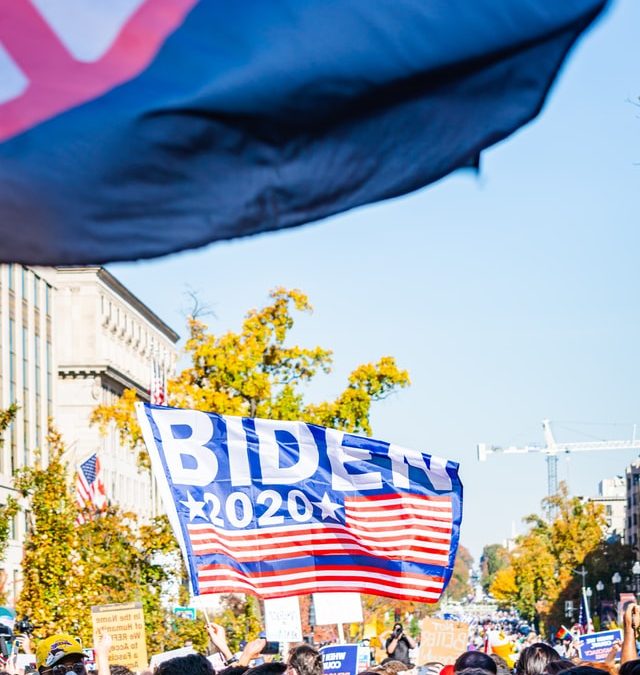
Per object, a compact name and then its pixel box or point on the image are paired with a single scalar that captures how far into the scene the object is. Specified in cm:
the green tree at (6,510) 2962
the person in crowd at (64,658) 754
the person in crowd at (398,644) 2362
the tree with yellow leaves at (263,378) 4125
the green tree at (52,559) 3478
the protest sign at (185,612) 4186
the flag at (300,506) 1092
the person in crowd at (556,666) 831
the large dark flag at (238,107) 355
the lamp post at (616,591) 10686
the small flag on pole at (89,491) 4371
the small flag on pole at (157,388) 4512
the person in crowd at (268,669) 696
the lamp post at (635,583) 10566
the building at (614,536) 16675
